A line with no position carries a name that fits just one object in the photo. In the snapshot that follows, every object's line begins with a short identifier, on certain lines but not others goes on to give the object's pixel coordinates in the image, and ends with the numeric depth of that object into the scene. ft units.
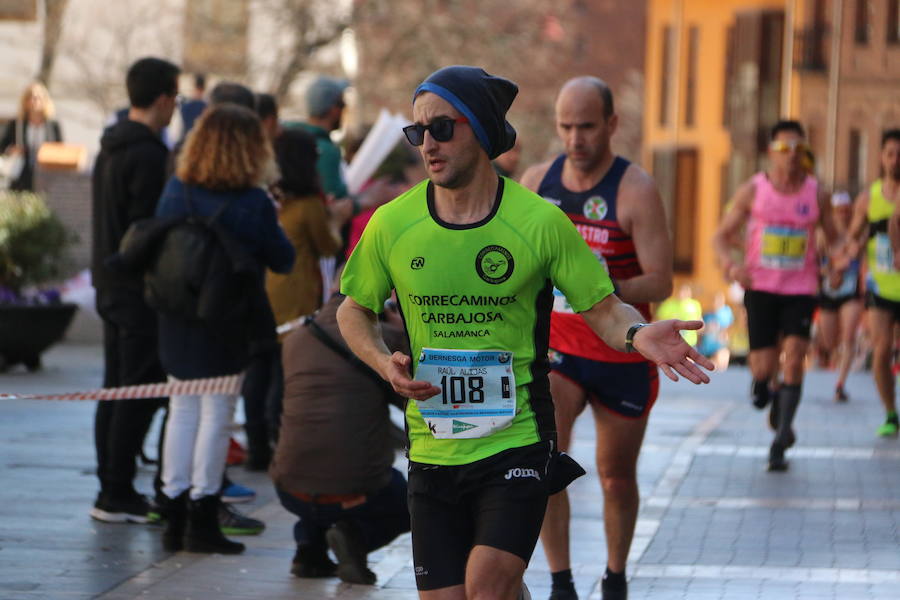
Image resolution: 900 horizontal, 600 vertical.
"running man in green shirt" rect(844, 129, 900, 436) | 87.61
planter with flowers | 99.35
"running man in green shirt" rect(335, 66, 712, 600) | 31.73
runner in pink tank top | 75.77
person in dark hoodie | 55.47
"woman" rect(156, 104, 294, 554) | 51.37
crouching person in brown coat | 47.62
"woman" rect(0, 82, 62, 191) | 111.24
